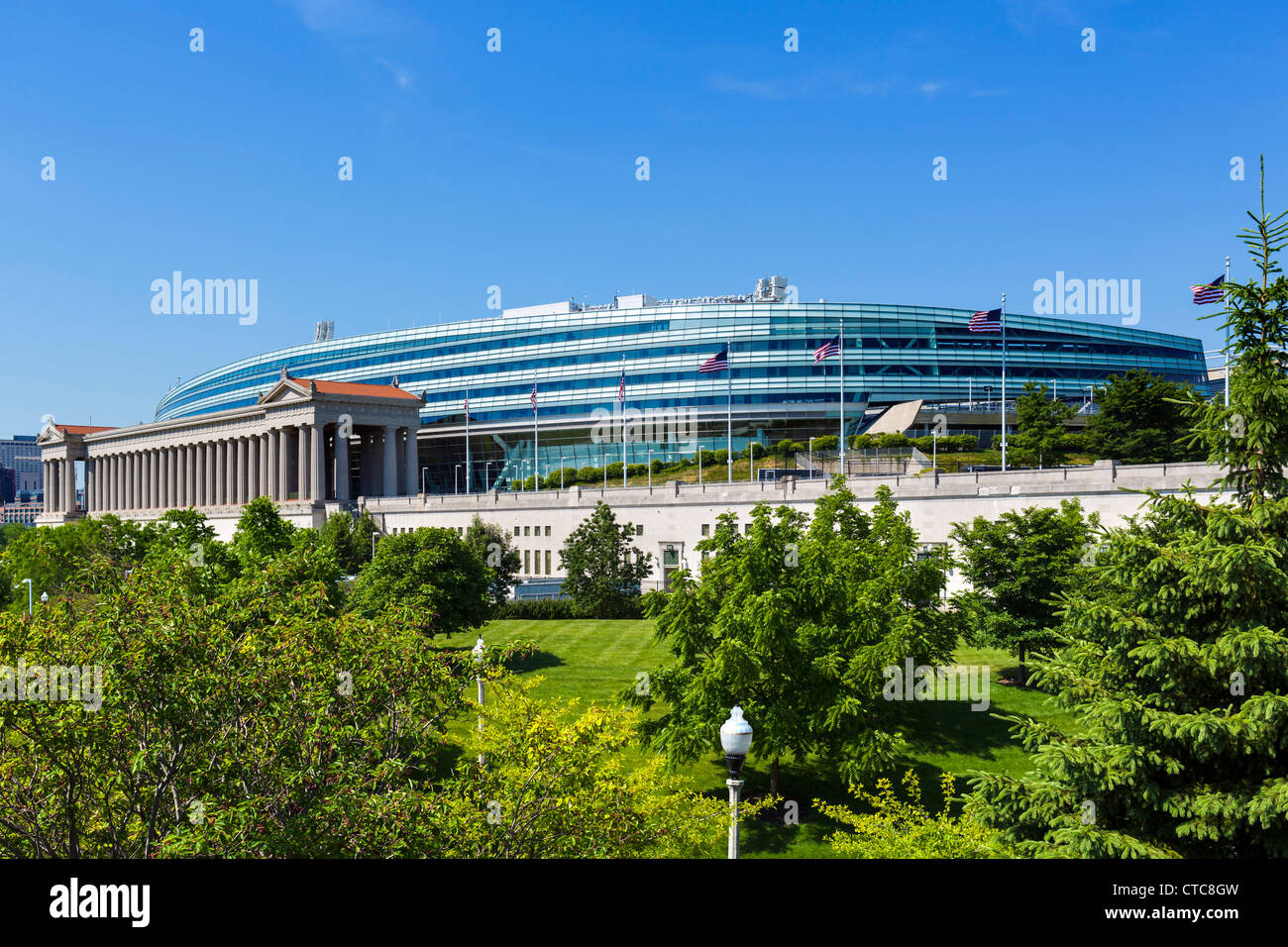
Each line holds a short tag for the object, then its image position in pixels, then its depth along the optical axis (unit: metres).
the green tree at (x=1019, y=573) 34.41
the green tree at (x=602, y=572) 58.91
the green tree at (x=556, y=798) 13.16
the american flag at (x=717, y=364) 69.44
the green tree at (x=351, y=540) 74.75
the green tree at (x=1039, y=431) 72.56
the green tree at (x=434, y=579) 41.62
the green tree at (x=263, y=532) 46.19
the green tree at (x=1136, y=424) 65.69
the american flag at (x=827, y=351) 66.19
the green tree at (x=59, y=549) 57.88
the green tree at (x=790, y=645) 24.98
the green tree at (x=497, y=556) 61.09
